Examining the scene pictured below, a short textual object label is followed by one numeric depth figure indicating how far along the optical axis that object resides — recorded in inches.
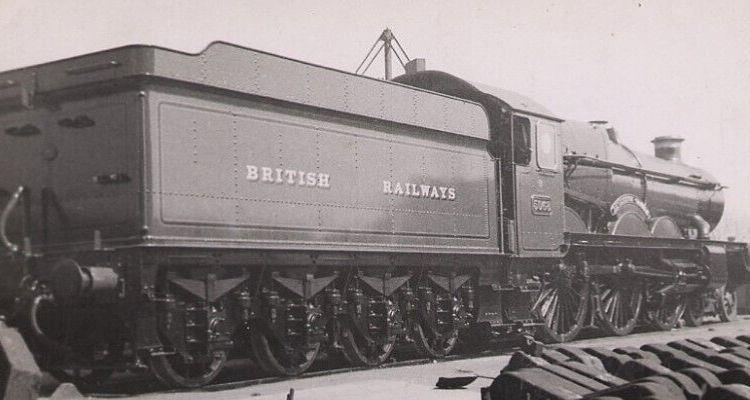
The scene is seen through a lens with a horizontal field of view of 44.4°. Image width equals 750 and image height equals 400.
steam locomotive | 339.6
